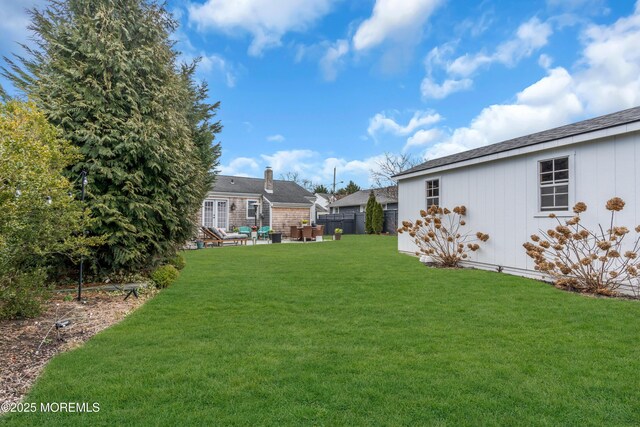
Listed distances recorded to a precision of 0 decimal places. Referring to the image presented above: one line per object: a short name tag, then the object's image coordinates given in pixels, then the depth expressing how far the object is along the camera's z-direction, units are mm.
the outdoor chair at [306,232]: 19578
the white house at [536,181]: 6066
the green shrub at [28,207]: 3775
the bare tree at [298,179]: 54719
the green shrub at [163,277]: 6637
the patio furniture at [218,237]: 16906
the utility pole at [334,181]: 50903
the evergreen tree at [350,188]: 49875
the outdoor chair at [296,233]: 19880
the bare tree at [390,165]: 35531
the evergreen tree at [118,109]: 6305
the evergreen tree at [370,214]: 26859
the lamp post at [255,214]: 23062
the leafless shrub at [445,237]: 9383
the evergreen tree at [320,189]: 55281
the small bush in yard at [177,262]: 8414
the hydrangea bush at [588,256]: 5902
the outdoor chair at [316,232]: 20181
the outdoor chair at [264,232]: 20791
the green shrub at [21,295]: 4172
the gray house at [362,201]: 33156
